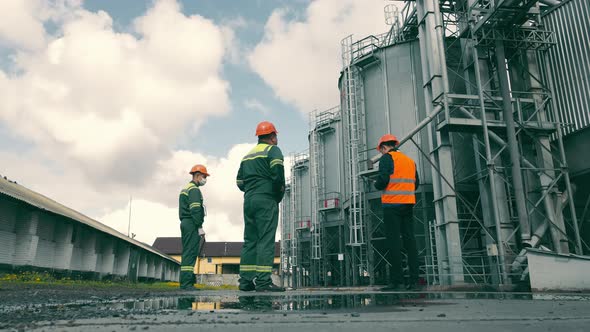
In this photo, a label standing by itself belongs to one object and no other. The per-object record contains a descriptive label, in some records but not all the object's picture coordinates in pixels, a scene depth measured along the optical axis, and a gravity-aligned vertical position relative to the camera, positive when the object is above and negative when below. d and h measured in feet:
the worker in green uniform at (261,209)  17.10 +2.75
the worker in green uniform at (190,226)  25.20 +3.01
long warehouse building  43.70 +4.36
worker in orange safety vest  19.16 +2.86
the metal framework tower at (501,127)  38.75 +13.94
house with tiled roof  195.72 +9.61
